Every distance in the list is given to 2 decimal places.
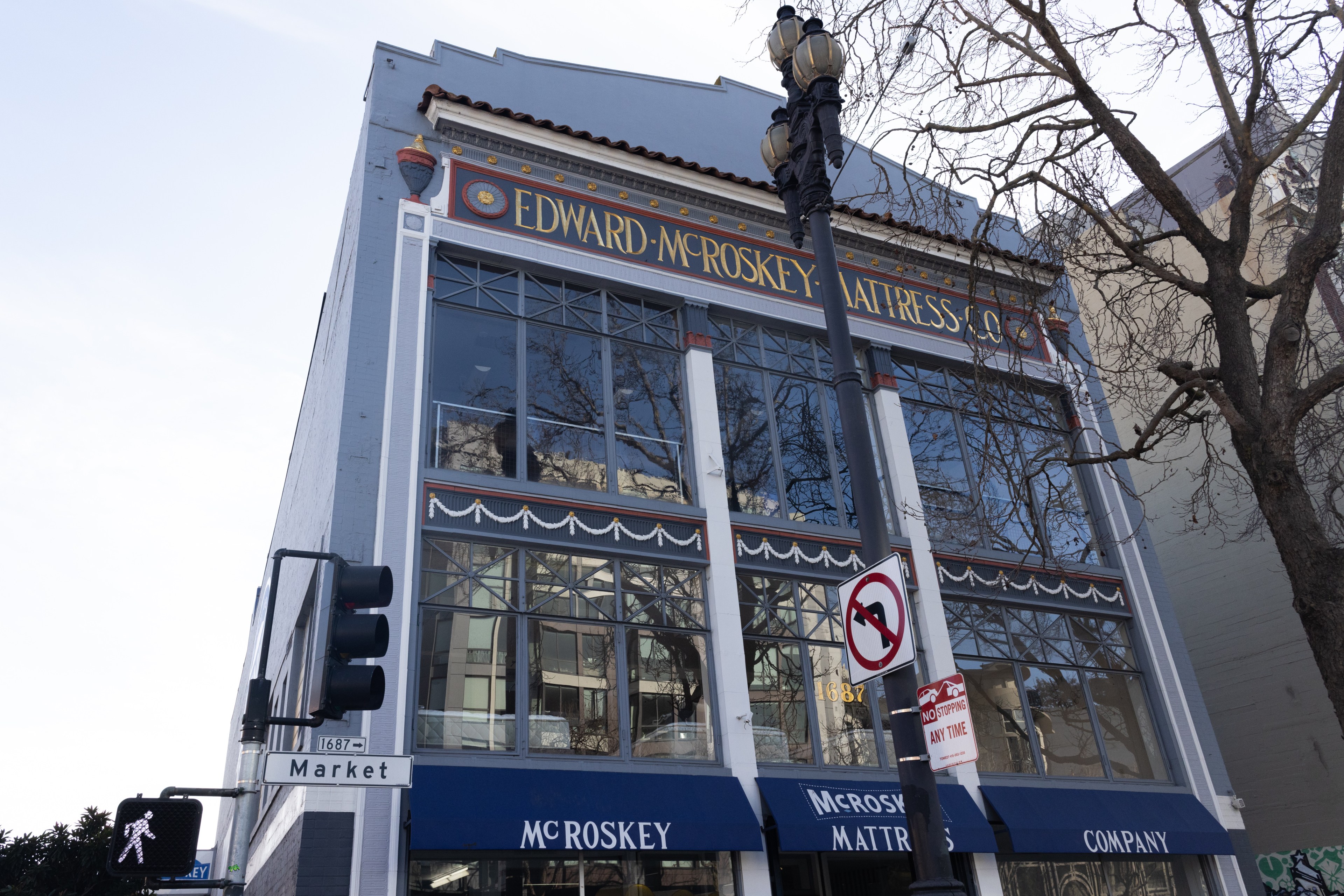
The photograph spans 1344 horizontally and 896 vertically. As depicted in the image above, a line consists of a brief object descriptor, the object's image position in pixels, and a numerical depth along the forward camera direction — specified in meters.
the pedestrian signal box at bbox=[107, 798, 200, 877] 5.20
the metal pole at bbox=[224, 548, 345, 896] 5.14
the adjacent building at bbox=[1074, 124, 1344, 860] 19.77
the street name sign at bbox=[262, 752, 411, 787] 6.04
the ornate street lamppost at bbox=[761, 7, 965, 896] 5.68
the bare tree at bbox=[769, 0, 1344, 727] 9.28
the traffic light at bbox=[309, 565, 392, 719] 5.30
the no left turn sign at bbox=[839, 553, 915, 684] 5.92
